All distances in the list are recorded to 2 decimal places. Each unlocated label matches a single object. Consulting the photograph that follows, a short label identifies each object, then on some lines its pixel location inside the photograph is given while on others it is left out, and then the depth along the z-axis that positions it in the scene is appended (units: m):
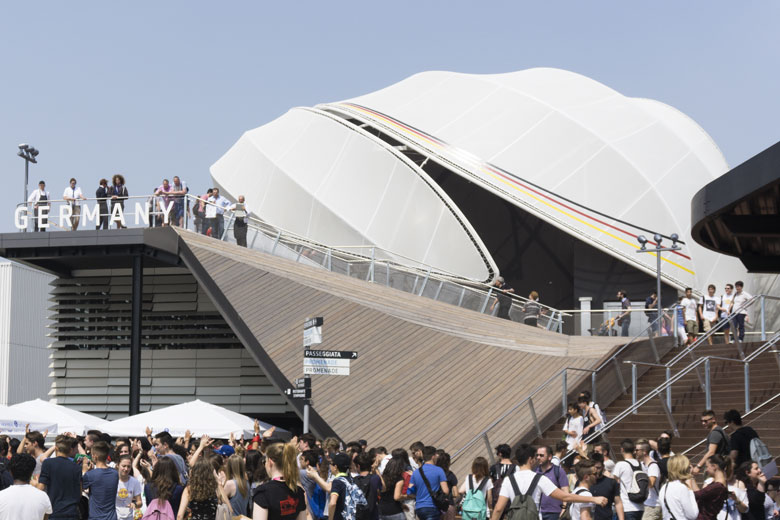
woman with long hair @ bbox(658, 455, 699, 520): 10.34
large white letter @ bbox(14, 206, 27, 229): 28.42
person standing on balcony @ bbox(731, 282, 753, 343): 22.06
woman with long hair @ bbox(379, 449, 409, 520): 11.19
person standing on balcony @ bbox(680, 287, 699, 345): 24.97
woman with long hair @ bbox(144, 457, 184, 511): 9.40
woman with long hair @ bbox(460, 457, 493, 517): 11.50
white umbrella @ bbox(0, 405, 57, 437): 19.60
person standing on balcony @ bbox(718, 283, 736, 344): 24.45
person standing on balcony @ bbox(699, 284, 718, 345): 24.73
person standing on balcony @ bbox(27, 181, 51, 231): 28.03
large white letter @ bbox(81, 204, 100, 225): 27.92
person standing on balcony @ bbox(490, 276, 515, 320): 28.22
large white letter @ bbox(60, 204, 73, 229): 28.00
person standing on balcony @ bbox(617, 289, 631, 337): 27.83
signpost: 17.31
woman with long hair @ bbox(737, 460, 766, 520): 11.13
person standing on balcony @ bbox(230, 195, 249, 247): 27.69
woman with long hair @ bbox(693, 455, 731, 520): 10.69
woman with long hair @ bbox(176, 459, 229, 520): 9.01
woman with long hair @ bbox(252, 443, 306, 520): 8.56
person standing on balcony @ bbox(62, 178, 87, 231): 27.88
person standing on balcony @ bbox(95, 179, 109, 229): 27.83
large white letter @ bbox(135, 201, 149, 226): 27.53
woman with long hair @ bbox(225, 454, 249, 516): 9.69
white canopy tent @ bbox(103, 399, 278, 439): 21.05
